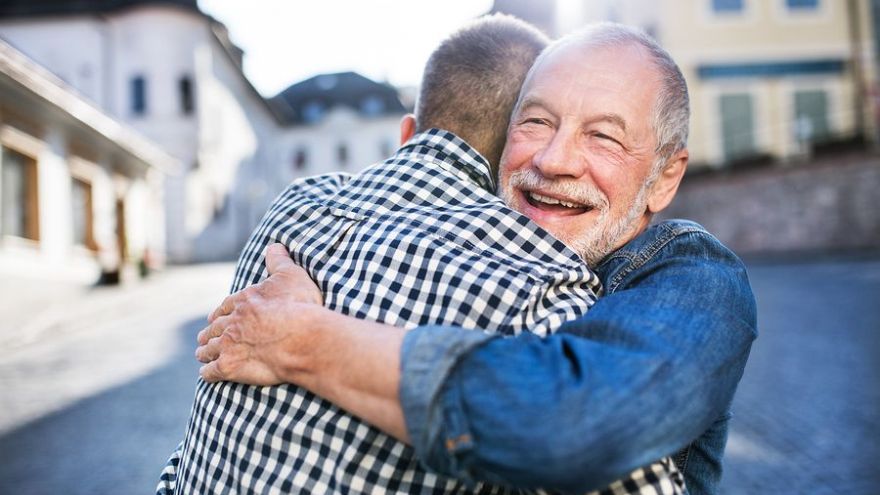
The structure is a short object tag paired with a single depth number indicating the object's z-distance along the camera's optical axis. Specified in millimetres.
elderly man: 1086
